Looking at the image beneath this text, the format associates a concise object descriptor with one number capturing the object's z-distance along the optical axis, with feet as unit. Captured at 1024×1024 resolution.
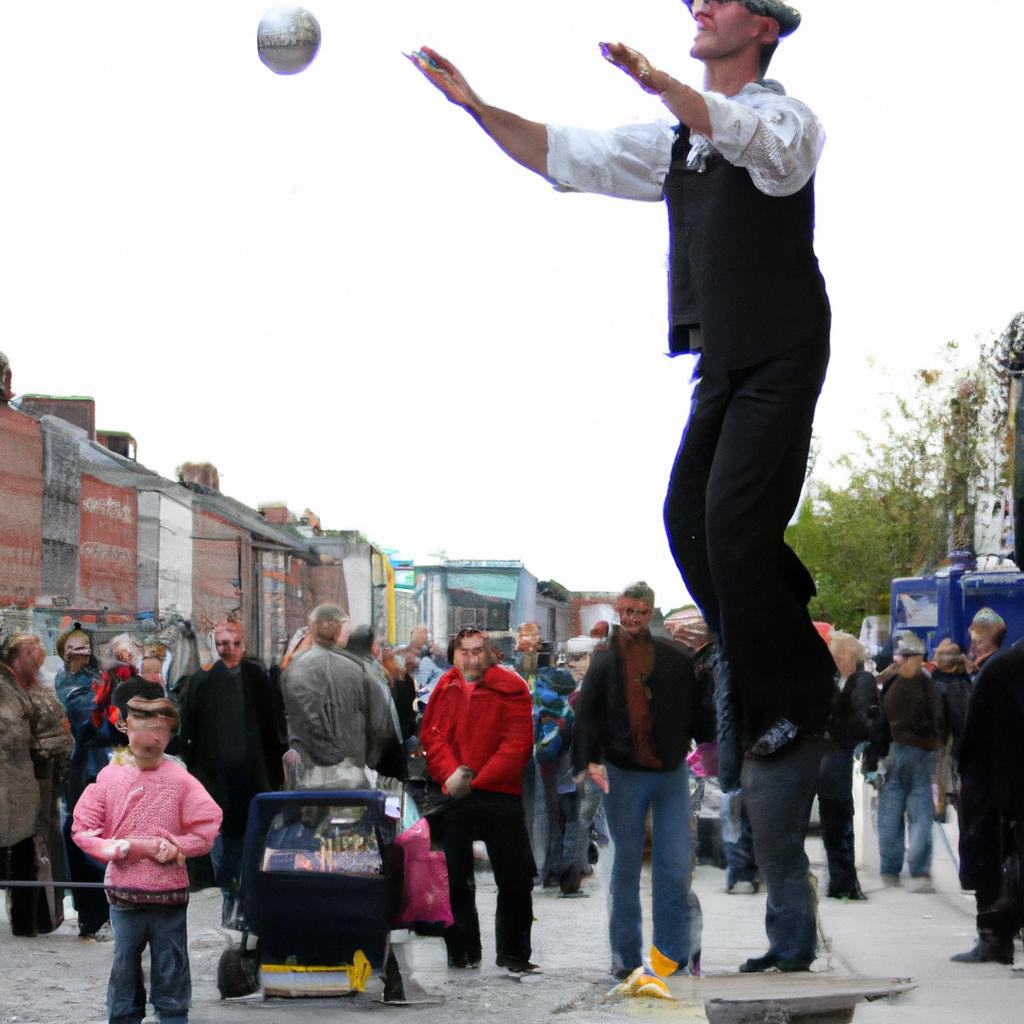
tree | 143.33
